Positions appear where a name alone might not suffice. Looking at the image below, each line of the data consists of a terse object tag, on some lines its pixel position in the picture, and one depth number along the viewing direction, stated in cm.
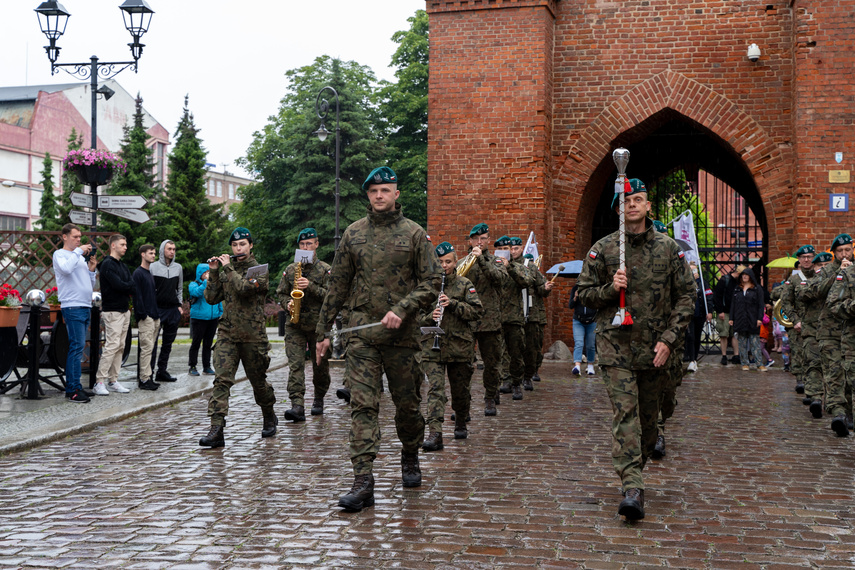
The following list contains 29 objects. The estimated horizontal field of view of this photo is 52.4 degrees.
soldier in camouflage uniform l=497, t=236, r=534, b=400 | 1111
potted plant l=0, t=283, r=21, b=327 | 1047
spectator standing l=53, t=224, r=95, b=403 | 1054
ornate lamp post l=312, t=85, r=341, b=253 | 2367
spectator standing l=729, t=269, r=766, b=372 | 1593
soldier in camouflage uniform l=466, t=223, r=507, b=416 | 983
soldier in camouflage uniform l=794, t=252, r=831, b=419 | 1045
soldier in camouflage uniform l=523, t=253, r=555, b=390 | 1233
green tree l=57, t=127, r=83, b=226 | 4391
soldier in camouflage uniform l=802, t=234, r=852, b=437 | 902
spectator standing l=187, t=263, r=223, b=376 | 1370
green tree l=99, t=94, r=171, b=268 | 4225
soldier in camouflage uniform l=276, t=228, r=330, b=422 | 952
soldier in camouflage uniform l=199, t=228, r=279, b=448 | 818
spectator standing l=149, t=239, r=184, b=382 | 1290
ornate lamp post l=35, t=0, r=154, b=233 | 1453
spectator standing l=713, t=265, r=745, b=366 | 1759
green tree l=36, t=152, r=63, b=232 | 4847
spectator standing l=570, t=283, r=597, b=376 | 1446
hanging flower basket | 1305
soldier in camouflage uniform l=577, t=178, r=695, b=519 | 573
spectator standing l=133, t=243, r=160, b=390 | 1200
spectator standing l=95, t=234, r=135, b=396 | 1121
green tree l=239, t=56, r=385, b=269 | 4162
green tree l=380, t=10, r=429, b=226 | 3934
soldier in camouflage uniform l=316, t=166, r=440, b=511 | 601
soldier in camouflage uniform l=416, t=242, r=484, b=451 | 823
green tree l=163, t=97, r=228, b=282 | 4516
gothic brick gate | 1686
